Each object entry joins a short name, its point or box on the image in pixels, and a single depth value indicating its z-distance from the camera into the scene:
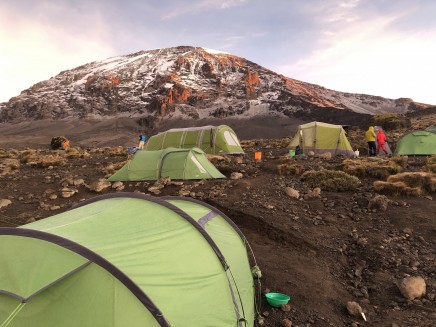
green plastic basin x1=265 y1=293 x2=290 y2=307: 4.94
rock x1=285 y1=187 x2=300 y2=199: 9.79
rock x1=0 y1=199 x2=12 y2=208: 9.93
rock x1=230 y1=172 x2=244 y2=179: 12.26
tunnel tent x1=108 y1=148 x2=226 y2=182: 11.86
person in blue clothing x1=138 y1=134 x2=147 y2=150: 25.26
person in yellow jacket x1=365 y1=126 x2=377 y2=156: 18.42
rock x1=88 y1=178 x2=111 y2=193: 11.30
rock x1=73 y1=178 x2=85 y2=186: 12.10
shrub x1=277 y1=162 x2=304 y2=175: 12.73
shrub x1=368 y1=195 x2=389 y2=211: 8.47
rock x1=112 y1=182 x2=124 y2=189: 11.58
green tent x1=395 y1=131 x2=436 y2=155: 17.44
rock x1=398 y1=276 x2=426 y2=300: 5.13
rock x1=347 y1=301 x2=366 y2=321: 4.80
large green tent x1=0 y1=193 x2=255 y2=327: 2.87
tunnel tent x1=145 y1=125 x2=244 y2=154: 20.91
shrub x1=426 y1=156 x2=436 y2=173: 11.98
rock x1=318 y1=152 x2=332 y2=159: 17.49
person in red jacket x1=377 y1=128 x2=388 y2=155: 19.16
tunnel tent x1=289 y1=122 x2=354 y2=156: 18.58
